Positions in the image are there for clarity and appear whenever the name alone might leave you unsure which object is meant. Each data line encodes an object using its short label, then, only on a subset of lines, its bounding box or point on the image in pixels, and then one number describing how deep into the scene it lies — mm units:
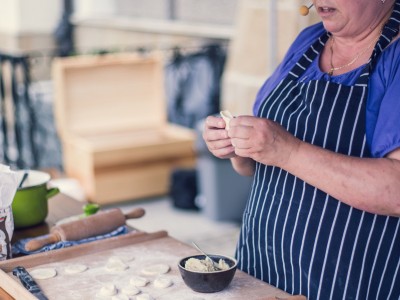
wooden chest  5817
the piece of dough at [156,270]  2106
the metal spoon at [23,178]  2569
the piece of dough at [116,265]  2137
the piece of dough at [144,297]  1952
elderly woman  1965
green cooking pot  2498
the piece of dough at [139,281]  2041
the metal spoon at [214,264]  2013
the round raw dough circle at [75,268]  2129
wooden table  2009
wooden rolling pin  2276
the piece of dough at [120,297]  1954
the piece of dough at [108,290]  1984
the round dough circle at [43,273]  2101
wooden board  2001
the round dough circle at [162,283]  2030
